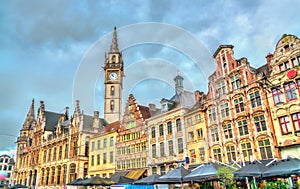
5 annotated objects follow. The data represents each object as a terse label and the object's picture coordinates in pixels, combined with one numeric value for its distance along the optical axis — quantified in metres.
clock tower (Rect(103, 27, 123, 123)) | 61.31
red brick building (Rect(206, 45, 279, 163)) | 22.61
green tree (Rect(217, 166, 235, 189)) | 14.41
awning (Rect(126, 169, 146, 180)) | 32.08
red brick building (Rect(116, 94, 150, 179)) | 33.81
